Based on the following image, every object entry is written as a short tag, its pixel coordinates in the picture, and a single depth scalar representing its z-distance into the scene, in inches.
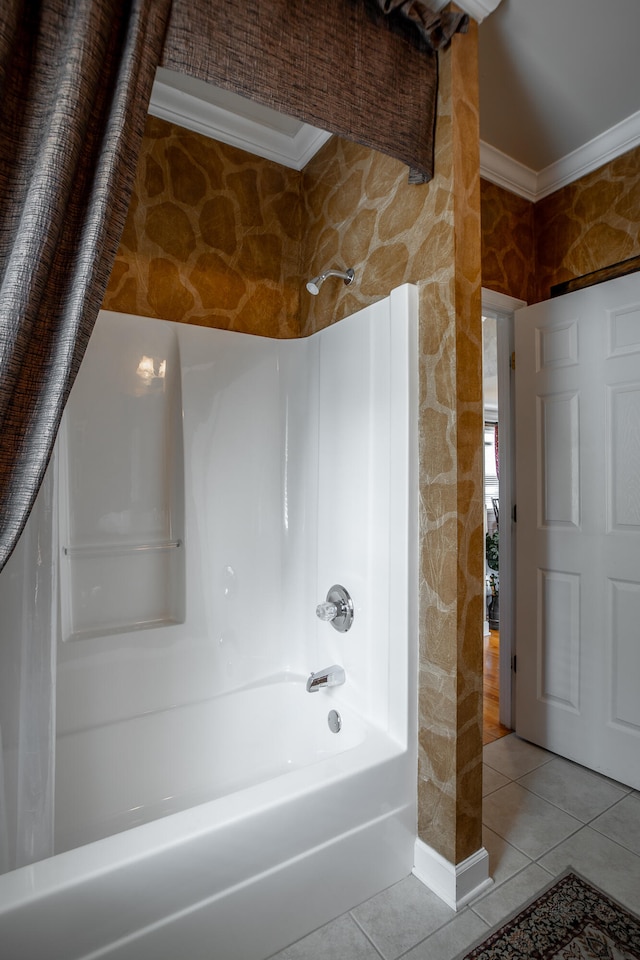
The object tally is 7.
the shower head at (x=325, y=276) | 73.2
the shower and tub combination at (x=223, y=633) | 44.8
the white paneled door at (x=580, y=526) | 81.2
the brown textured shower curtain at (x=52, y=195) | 37.1
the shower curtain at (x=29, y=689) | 42.8
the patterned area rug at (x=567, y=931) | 51.6
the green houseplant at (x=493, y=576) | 173.6
